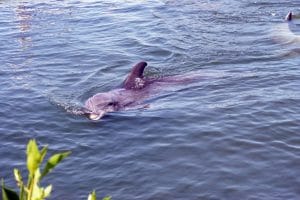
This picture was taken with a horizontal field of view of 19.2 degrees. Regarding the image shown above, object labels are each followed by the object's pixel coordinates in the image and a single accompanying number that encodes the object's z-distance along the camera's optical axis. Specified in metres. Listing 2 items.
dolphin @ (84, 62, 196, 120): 13.65
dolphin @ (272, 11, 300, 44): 19.79
